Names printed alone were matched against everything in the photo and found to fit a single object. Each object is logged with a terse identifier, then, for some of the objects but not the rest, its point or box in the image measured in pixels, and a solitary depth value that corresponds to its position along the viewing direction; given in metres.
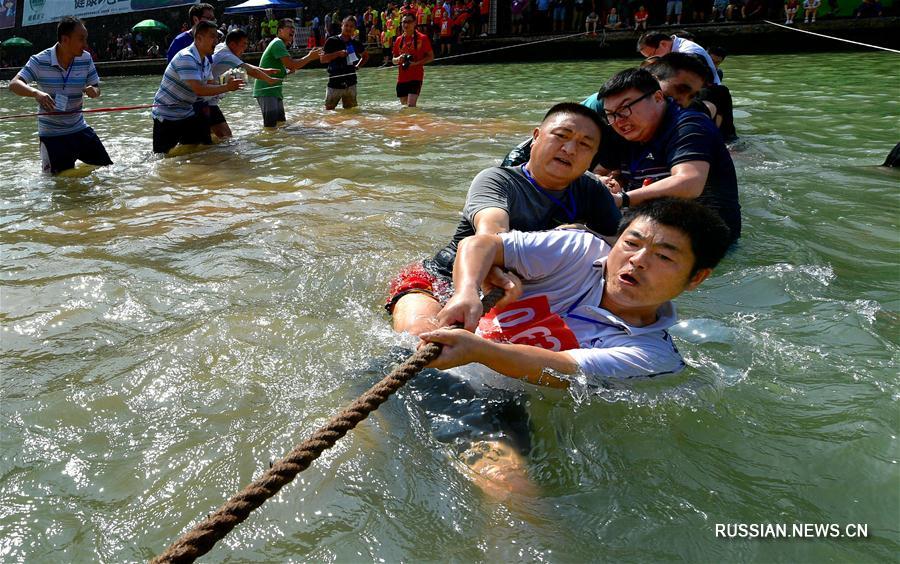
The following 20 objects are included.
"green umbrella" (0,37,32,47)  26.64
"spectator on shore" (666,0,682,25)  19.00
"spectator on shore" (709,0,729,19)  18.80
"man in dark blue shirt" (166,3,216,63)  7.77
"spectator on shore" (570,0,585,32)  20.72
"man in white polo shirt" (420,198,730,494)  2.17
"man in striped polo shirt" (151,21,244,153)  7.15
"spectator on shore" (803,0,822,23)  17.41
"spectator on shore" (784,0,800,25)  17.75
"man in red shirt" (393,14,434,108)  10.33
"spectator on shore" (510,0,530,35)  21.12
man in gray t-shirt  2.94
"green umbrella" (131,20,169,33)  23.59
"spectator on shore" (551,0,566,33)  20.89
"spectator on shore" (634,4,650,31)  19.12
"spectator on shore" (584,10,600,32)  19.97
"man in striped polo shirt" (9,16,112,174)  6.00
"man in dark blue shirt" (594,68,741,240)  3.69
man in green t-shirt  9.08
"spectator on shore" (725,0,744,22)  18.93
